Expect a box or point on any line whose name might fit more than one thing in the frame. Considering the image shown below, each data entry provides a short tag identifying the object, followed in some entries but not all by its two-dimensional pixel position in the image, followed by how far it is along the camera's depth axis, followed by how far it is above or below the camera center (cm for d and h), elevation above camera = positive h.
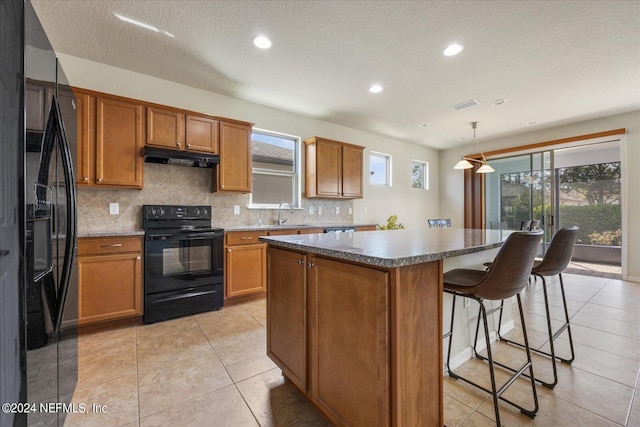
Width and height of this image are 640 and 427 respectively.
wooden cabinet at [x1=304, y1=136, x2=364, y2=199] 437 +77
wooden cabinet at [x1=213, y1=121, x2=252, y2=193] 343 +71
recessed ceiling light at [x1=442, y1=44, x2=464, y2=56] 268 +166
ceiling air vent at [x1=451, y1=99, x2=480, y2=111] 399 +166
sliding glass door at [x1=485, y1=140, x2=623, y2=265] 539 +42
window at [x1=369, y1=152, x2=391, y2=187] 572 +97
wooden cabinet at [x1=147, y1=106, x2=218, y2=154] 299 +98
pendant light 431 +76
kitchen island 105 -51
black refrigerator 75 -9
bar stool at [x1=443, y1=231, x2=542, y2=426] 127 -33
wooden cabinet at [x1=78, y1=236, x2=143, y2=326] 245 -61
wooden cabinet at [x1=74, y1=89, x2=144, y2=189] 264 +75
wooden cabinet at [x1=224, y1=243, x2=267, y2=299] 324 -70
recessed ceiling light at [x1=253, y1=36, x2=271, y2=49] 257 +167
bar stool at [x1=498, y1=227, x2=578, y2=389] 177 -30
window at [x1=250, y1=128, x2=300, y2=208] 418 +73
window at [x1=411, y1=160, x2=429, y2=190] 655 +98
